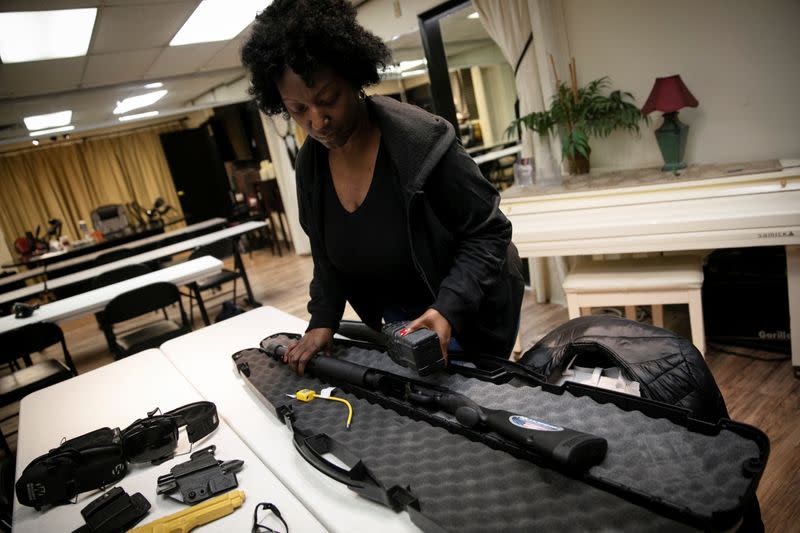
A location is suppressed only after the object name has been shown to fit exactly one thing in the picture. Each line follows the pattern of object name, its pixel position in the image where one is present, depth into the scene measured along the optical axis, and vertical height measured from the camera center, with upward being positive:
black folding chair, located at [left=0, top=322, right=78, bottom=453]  3.03 -0.81
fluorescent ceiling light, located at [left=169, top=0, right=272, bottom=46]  4.06 +1.48
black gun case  0.69 -0.53
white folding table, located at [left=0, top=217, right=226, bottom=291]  6.06 -0.36
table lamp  2.65 -0.08
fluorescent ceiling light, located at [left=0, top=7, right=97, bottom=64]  3.35 +1.42
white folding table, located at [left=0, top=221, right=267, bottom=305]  4.72 -0.43
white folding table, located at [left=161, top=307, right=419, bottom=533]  0.86 -0.56
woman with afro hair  1.12 -0.07
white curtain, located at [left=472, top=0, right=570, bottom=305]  3.12 +0.46
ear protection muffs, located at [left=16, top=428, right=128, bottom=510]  1.07 -0.51
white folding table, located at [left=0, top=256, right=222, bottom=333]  3.30 -0.49
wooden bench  2.34 -0.84
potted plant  2.95 -0.01
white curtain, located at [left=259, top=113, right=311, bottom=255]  6.99 +0.04
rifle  0.75 -0.48
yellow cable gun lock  1.22 -0.51
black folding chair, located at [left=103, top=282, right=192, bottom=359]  3.25 -0.62
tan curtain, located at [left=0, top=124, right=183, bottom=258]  9.71 +0.95
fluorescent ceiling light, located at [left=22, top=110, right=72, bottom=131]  6.67 +1.54
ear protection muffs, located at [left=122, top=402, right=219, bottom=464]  1.17 -0.51
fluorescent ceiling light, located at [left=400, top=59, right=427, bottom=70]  4.46 +0.79
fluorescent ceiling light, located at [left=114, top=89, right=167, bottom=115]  7.11 +1.62
